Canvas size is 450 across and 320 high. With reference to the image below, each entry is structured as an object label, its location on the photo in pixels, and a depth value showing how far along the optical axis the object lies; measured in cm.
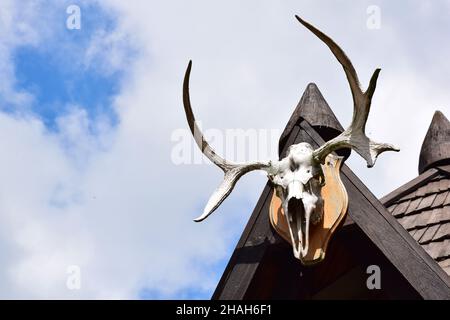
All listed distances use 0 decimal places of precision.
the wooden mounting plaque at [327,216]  850
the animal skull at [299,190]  837
